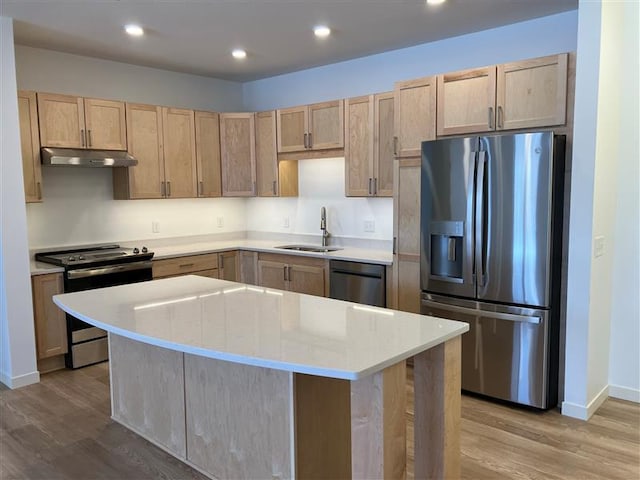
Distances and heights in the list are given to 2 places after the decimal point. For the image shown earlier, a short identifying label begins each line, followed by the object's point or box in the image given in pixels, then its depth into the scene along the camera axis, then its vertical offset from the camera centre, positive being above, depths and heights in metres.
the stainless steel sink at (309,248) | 4.89 -0.47
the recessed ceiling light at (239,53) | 4.49 +1.31
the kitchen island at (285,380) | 1.79 -0.76
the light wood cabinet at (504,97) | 3.21 +0.67
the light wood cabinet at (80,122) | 4.13 +0.67
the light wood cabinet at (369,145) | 4.24 +0.46
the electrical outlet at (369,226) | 4.81 -0.25
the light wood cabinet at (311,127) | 4.59 +0.68
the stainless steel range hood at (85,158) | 4.07 +0.37
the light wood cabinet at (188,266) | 4.66 -0.61
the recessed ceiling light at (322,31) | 3.87 +1.30
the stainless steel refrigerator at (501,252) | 3.15 -0.35
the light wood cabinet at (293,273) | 4.52 -0.67
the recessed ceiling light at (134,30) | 3.76 +1.28
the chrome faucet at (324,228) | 5.13 -0.28
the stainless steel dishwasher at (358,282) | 4.16 -0.69
